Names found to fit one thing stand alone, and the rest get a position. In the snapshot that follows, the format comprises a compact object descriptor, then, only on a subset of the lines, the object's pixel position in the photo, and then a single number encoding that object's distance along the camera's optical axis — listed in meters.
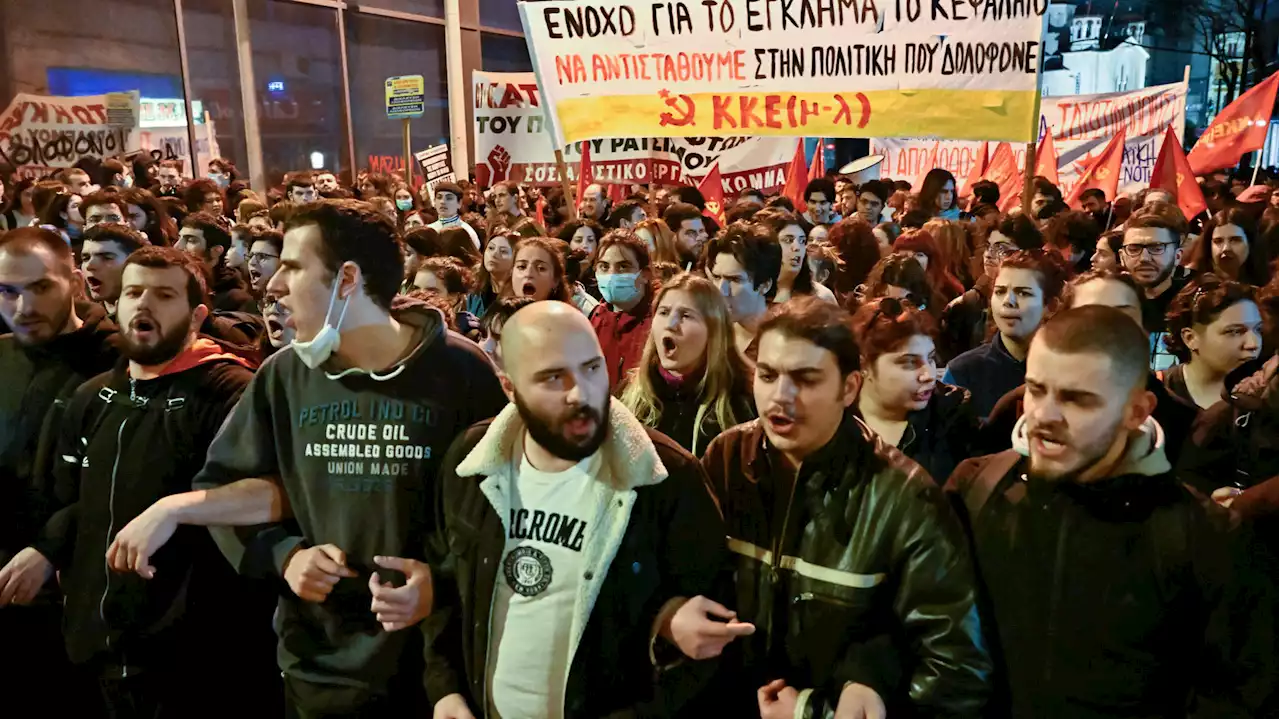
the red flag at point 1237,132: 9.73
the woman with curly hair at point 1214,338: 3.51
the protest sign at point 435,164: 10.56
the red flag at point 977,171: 12.30
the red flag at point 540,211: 9.29
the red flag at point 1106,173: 10.27
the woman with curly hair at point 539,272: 5.08
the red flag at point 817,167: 10.63
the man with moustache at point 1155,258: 4.89
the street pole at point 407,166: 11.07
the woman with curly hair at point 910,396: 3.09
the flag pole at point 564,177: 6.70
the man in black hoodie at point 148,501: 3.18
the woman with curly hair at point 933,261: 5.75
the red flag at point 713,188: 9.58
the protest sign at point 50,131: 10.95
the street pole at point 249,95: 15.85
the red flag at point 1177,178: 8.95
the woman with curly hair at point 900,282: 4.62
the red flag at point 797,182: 9.72
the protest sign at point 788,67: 5.95
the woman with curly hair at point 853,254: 6.17
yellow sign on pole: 12.13
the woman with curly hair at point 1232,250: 5.83
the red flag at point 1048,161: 11.41
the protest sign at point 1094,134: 12.52
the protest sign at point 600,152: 9.57
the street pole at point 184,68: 15.09
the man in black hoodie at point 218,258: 5.73
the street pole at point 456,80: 19.12
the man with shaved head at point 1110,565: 2.05
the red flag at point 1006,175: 11.09
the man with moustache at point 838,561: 2.12
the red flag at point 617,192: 10.87
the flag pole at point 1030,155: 5.70
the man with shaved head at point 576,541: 2.18
